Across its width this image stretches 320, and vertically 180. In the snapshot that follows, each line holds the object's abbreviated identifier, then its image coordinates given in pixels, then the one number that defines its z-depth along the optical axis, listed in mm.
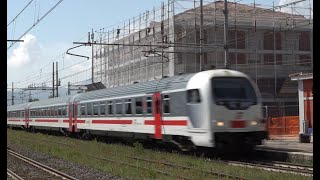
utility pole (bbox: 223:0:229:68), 23889
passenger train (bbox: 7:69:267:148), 16141
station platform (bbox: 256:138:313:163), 15645
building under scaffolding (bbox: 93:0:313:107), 48688
